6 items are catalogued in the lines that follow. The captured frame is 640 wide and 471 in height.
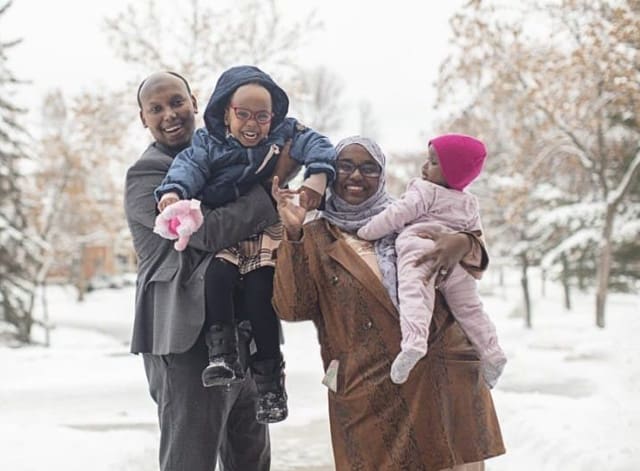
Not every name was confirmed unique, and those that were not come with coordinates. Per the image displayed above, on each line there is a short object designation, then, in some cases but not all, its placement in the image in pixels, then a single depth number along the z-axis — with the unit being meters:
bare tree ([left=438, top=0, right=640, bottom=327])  14.32
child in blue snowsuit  2.82
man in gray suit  2.89
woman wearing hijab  2.76
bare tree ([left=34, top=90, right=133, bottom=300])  19.66
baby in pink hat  2.72
